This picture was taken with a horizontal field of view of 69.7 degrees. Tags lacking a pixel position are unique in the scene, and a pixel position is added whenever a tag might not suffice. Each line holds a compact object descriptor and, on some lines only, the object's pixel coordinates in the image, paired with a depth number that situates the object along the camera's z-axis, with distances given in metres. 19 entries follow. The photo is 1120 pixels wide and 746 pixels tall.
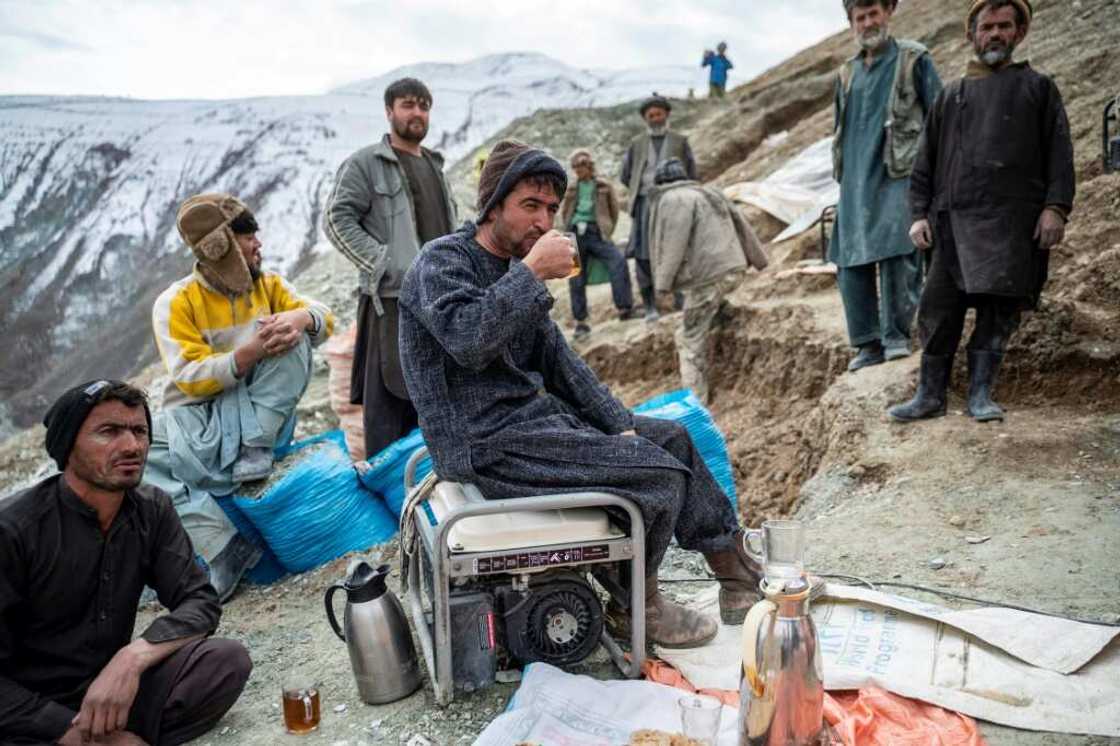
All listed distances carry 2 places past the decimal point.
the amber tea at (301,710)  2.48
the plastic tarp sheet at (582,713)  2.19
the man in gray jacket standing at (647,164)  8.27
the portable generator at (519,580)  2.32
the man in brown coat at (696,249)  6.48
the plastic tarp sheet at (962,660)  2.15
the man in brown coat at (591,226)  8.37
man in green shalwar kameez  4.75
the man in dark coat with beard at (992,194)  3.86
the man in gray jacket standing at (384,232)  4.30
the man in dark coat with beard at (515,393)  2.33
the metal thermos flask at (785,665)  1.81
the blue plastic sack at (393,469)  4.21
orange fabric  2.09
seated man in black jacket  2.38
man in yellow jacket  4.06
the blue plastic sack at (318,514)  4.09
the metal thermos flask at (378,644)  2.54
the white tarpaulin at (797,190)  9.63
